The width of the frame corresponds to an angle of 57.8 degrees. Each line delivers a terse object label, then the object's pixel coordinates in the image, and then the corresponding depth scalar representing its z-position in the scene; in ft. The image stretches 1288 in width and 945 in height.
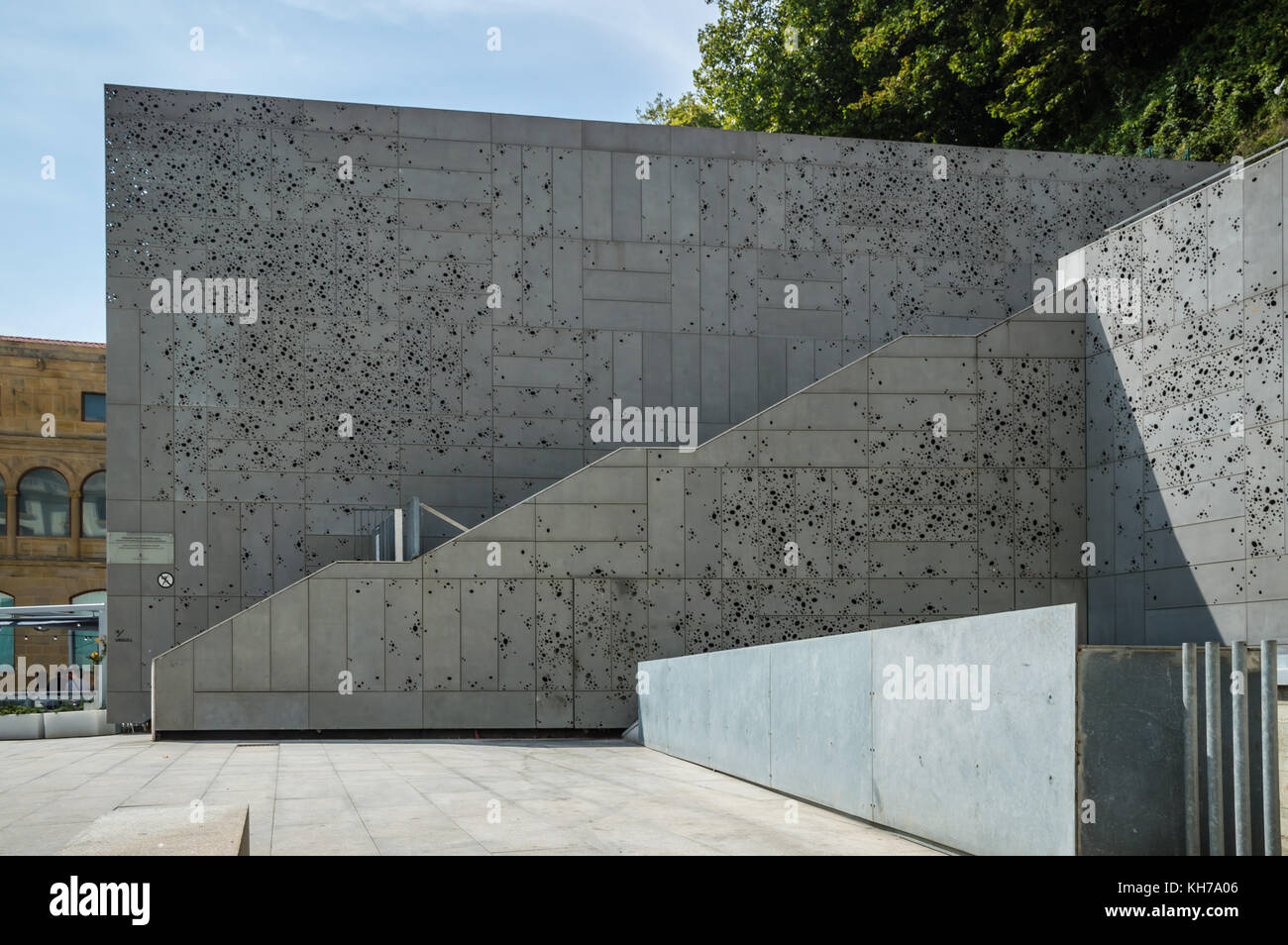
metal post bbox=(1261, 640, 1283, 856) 20.67
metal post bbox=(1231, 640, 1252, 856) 20.74
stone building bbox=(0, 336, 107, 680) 142.20
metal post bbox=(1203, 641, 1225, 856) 21.11
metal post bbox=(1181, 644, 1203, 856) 21.48
